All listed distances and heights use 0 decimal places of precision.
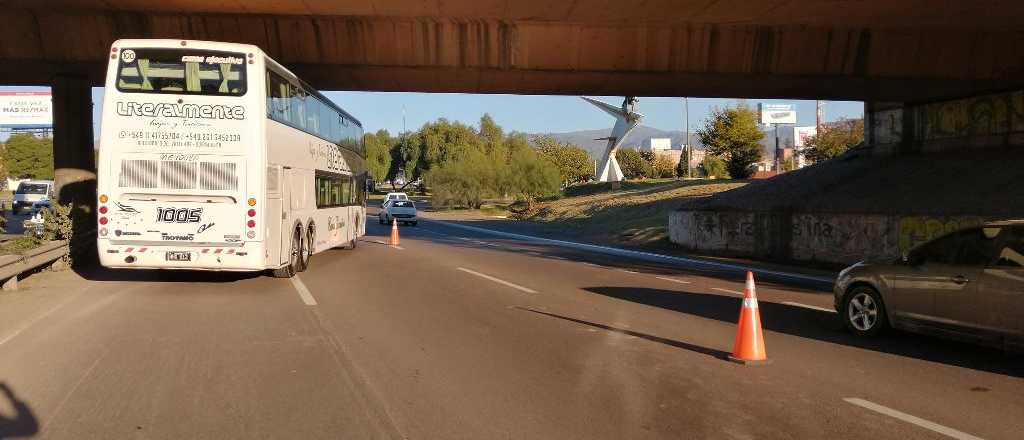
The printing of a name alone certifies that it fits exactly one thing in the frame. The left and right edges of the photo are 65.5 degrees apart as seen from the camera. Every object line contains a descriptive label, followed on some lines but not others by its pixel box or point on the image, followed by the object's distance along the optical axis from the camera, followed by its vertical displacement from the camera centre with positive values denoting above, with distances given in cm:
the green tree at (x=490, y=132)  10212 +1006
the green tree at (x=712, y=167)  10873 +528
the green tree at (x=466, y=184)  7619 +228
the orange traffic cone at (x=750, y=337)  819 -138
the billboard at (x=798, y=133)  11829 +1072
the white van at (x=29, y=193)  4334 +110
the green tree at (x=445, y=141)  9962 +861
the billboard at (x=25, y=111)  6625 +854
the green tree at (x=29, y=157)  8194 +582
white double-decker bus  1320 +91
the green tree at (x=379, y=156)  10720 +741
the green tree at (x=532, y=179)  7531 +268
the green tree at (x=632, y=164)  13075 +691
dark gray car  809 -97
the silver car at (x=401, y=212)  4531 -18
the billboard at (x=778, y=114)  12306 +1408
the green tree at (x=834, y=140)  6066 +500
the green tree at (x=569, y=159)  11069 +697
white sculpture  7931 +729
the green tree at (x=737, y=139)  5878 +493
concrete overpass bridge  1644 +374
